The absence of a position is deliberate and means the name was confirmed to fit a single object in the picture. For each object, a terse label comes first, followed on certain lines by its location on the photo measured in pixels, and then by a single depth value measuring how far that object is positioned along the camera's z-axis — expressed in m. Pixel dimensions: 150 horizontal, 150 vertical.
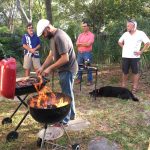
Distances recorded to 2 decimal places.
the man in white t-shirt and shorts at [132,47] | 7.42
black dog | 7.17
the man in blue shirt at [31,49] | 8.51
